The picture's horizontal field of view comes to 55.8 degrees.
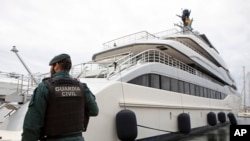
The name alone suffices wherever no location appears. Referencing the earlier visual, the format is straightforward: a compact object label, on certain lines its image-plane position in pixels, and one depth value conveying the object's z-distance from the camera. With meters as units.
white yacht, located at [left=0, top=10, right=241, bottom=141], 5.93
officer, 2.14
